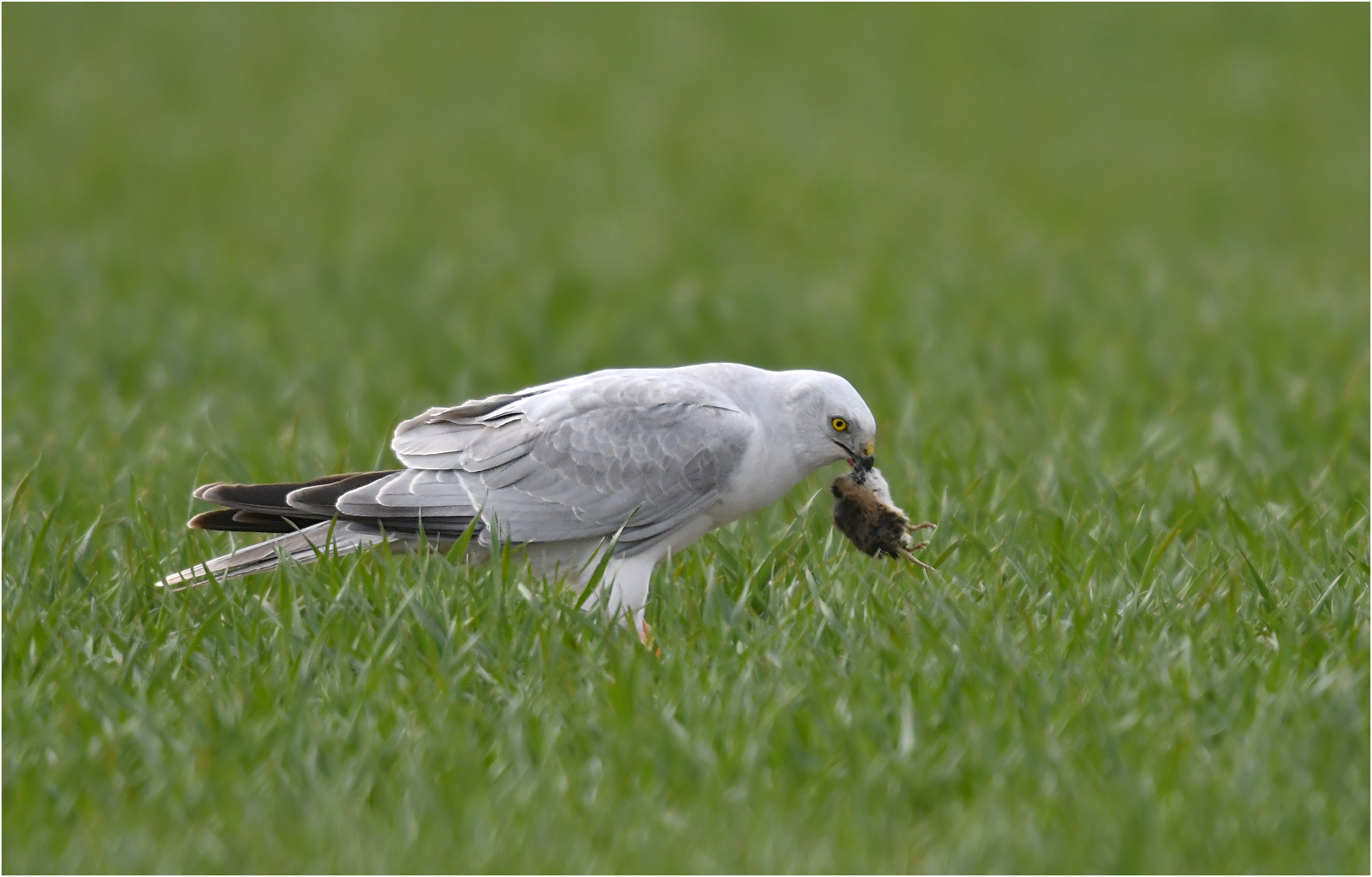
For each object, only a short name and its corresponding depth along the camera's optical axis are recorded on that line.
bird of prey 9.03
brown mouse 9.33
